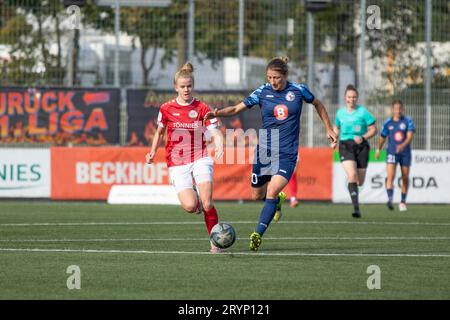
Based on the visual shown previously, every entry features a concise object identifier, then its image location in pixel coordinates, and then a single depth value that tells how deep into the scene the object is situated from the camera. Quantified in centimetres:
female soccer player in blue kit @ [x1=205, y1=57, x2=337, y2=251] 1438
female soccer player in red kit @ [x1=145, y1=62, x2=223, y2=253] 1441
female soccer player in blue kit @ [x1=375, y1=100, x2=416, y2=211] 2481
